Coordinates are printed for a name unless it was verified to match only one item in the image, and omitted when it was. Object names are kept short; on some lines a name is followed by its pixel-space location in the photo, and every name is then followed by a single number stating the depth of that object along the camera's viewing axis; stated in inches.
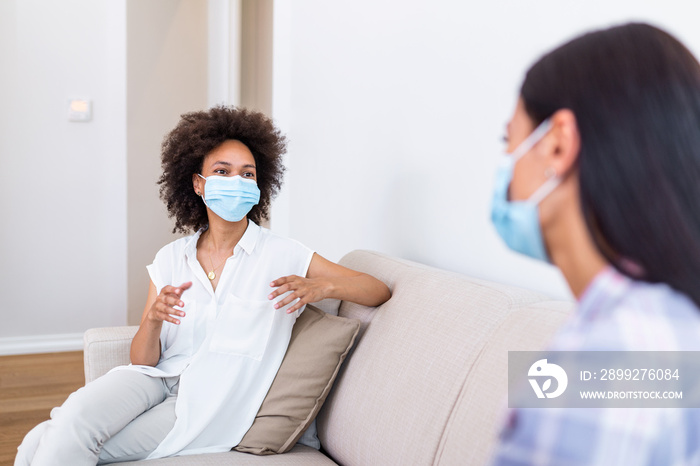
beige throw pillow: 59.6
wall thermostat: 135.6
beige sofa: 43.4
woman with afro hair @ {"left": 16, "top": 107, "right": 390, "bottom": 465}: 57.2
